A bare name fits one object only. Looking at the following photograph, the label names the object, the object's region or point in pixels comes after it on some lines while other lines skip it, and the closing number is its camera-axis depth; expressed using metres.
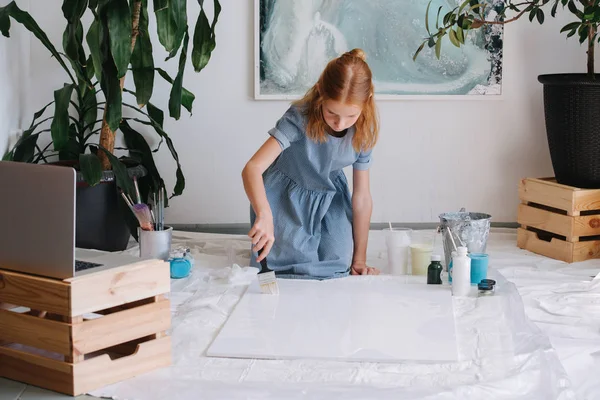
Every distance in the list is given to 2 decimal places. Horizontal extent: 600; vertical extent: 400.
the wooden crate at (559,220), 3.09
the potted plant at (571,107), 3.16
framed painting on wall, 3.56
